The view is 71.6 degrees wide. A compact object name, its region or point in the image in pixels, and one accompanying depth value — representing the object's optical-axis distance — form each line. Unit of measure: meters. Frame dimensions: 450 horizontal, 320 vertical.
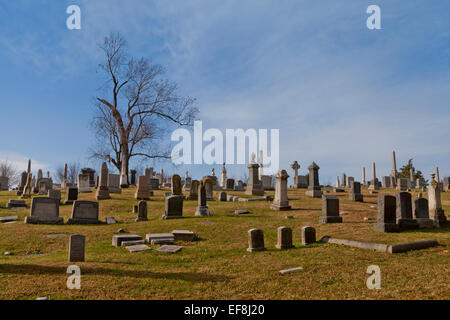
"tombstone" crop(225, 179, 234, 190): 32.84
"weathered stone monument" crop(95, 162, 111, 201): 21.47
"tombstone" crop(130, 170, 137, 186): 41.25
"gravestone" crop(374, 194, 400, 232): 11.34
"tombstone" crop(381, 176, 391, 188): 41.43
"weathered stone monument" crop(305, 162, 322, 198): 25.52
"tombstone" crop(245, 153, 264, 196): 27.05
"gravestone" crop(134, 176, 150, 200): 22.16
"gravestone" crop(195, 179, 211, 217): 16.08
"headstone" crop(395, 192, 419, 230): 12.01
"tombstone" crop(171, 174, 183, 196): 21.56
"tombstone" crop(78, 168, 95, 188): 35.43
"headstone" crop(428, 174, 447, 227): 12.41
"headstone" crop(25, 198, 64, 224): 13.77
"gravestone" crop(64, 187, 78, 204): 19.84
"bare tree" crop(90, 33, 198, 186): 36.16
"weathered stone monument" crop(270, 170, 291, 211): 18.20
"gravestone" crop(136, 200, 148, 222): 14.90
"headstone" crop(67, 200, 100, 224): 14.16
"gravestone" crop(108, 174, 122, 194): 27.50
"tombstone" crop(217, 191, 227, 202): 22.55
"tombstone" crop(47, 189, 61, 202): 18.56
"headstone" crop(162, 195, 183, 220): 15.34
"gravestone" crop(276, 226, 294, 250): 9.18
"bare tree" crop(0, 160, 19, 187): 62.70
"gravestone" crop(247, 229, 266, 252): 9.04
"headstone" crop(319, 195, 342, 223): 13.68
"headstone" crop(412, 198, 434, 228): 12.26
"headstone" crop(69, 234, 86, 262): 7.65
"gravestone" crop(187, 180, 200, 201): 22.83
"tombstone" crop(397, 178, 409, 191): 33.55
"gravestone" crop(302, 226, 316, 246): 9.70
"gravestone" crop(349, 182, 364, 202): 23.02
